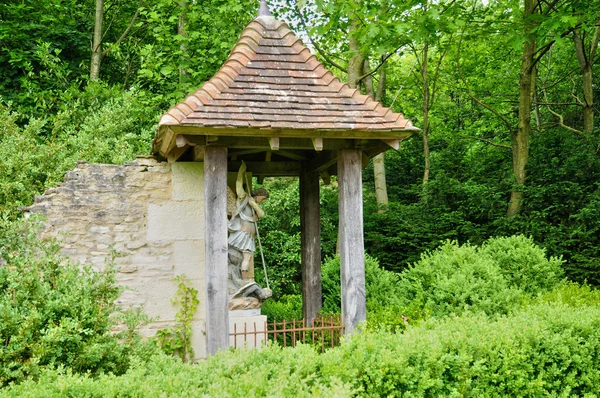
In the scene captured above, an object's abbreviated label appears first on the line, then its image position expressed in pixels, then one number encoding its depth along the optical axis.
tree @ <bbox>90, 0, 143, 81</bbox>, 12.52
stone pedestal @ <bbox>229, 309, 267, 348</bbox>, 6.30
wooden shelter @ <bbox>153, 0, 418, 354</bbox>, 5.47
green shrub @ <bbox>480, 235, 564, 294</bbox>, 7.86
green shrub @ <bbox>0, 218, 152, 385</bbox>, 4.06
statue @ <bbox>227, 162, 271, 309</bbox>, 6.41
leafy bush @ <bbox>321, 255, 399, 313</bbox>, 7.28
